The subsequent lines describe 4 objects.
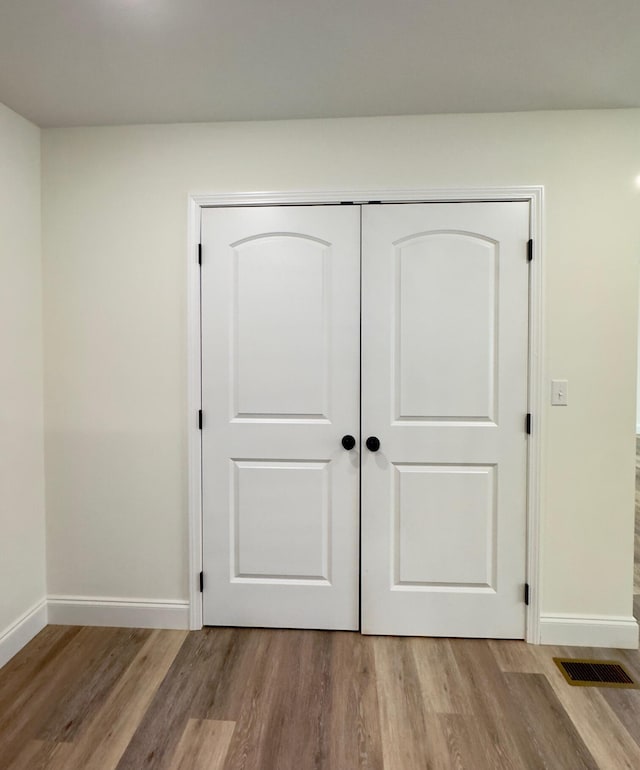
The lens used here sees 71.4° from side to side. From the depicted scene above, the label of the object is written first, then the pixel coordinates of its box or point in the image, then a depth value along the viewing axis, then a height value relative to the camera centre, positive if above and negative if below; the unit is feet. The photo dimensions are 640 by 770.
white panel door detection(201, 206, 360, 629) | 7.16 -0.71
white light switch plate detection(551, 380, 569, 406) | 6.95 -0.31
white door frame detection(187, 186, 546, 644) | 6.88 +0.59
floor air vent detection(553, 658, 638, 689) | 6.19 -4.31
